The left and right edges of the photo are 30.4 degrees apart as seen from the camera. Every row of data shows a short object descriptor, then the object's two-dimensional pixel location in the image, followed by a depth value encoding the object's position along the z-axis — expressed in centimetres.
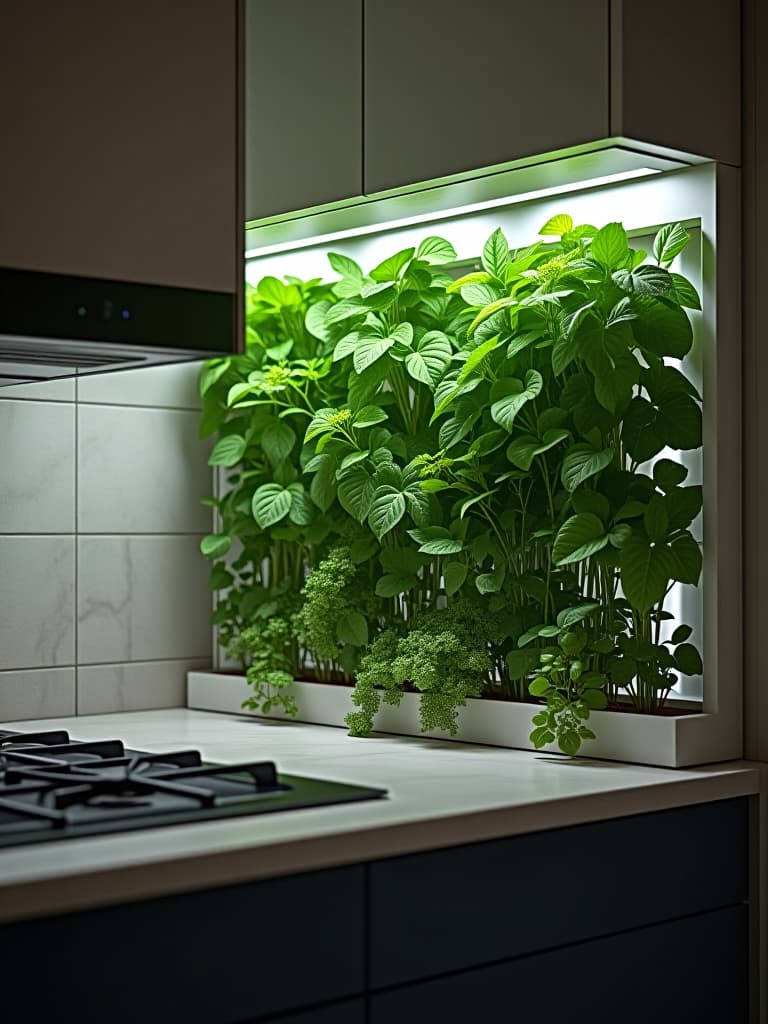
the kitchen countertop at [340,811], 132
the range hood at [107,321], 165
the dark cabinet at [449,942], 134
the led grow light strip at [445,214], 205
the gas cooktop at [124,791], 146
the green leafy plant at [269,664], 238
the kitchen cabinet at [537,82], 183
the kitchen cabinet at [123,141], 165
